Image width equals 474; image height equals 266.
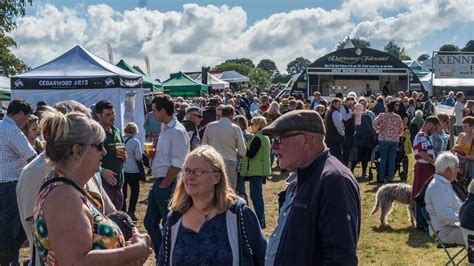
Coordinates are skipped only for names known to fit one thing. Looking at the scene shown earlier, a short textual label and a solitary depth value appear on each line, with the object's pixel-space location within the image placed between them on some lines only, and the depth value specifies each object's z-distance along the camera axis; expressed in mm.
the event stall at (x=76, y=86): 12961
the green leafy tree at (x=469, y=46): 122519
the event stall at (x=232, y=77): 52416
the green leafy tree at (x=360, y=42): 146350
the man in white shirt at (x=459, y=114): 14250
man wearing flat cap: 2537
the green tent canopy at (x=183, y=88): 24297
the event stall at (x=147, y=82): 19472
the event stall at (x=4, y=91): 17684
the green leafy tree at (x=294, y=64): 180575
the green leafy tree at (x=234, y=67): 96562
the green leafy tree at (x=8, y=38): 36219
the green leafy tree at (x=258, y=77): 105812
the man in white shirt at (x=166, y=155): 5625
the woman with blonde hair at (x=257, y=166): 7941
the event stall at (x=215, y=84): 33166
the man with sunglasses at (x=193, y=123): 8831
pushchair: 12250
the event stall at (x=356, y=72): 36438
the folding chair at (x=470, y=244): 4988
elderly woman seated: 6113
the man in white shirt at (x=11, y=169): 5457
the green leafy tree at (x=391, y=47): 154500
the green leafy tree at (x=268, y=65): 186450
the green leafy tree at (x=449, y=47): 113594
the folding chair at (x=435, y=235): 6123
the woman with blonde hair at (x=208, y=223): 3059
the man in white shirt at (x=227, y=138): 7441
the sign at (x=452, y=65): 31625
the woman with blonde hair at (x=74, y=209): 2303
